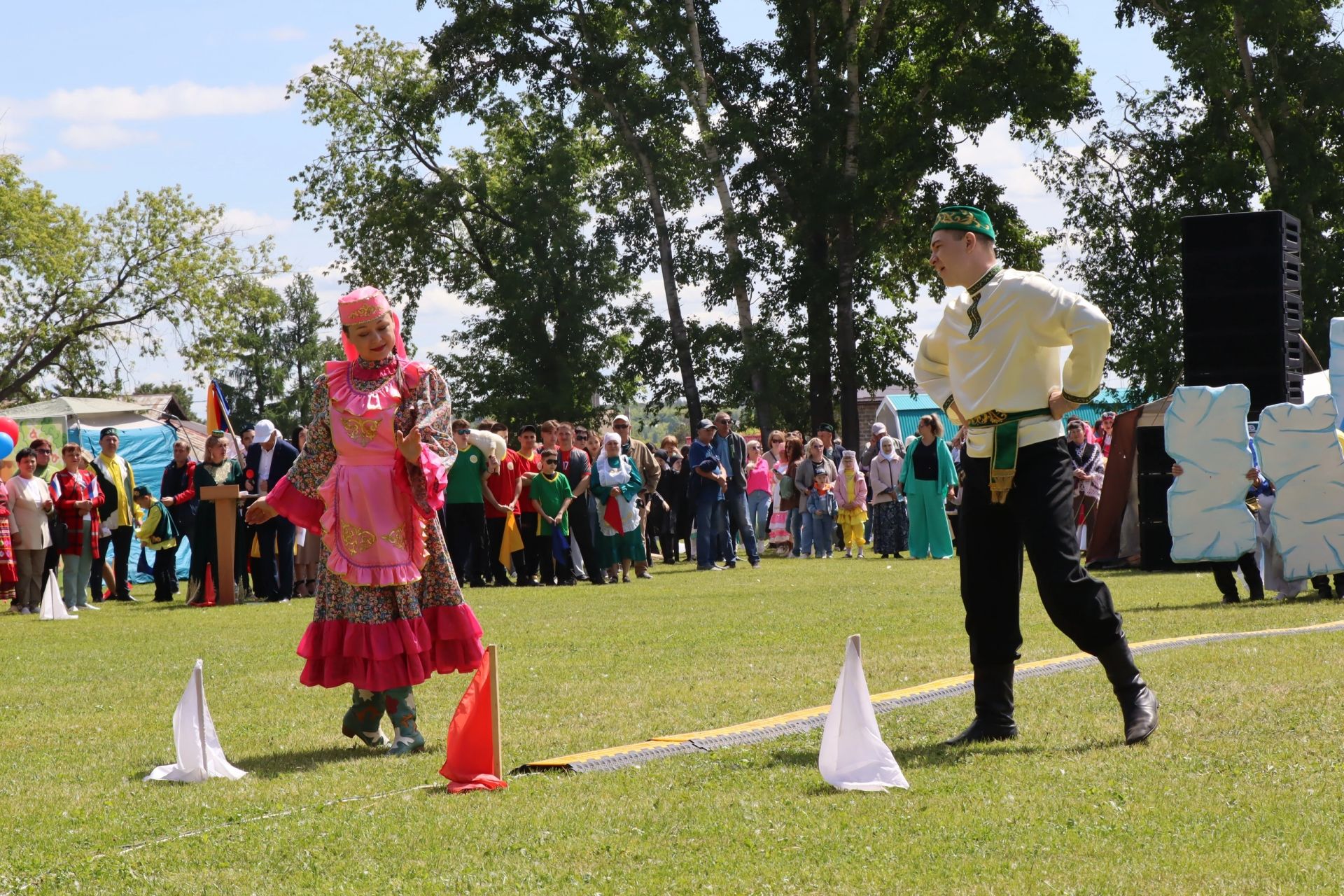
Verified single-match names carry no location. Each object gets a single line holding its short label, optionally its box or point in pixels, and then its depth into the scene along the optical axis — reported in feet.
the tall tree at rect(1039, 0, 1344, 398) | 105.09
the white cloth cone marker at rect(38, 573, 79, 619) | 53.47
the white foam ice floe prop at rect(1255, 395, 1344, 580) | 41.27
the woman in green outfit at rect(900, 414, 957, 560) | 69.77
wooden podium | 58.08
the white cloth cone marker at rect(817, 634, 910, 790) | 17.34
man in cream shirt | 19.90
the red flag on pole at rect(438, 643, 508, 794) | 18.45
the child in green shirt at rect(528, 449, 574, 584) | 62.80
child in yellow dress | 77.92
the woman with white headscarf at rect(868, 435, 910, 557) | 74.79
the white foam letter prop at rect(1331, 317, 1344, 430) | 59.93
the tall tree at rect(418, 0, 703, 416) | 116.06
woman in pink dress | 22.30
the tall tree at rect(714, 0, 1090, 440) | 106.93
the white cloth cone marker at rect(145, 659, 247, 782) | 20.01
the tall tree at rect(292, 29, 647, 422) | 146.30
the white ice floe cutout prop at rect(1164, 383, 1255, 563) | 42.01
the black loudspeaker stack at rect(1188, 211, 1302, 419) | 51.24
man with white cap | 59.06
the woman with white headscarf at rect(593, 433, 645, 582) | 63.36
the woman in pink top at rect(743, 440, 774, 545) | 84.12
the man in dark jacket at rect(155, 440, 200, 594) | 63.00
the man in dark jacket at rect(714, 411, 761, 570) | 68.85
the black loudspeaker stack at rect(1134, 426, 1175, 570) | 57.72
